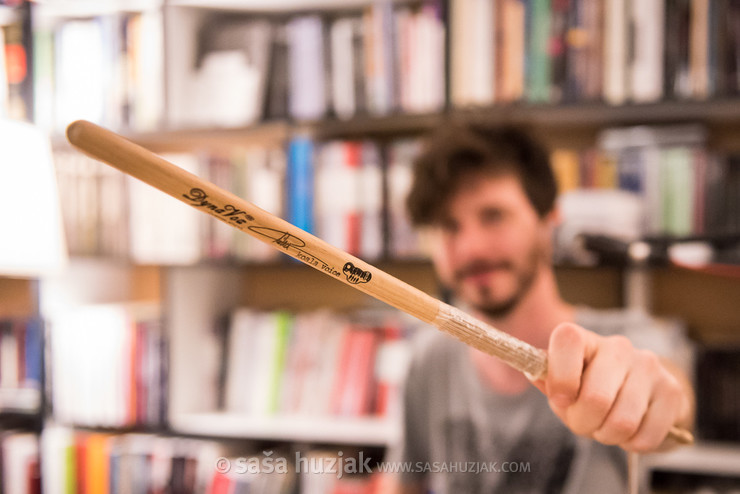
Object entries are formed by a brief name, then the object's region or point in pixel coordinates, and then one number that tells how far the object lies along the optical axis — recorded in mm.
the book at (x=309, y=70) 1428
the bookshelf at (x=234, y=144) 1364
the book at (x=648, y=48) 1191
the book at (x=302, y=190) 1422
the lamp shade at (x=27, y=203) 694
